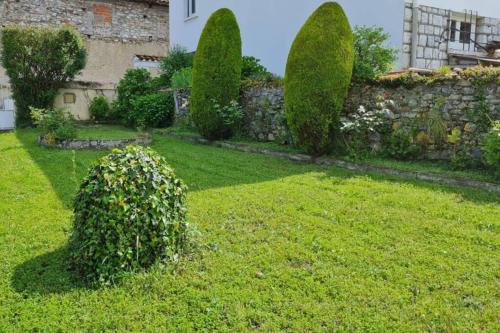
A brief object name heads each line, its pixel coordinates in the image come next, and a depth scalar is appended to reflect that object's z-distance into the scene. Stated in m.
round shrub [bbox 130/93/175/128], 12.36
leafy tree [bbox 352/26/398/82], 7.60
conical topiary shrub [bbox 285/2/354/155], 7.25
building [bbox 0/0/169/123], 18.30
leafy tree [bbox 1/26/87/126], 12.44
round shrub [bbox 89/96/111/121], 13.98
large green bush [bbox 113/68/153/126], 13.20
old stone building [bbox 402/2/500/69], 10.29
